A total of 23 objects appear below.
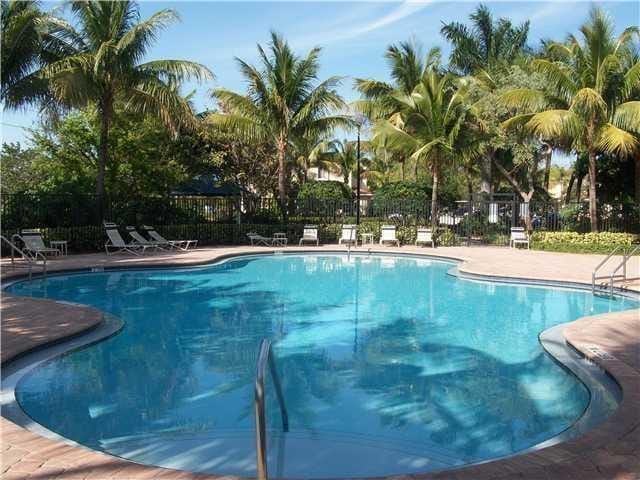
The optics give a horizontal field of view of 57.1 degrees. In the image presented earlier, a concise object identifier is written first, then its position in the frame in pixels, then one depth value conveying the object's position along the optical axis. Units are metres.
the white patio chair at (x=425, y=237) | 21.67
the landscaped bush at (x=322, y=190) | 27.36
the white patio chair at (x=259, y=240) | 21.58
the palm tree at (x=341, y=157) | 41.62
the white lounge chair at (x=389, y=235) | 21.95
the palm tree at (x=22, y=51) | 15.22
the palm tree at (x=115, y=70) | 16.81
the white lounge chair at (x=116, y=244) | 17.64
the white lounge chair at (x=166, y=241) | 18.97
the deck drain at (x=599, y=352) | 6.42
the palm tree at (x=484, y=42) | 27.92
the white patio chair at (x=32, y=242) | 14.49
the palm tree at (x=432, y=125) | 21.89
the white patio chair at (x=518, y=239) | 21.09
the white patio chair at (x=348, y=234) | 21.07
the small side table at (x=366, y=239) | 22.67
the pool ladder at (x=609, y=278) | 11.12
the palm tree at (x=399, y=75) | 25.89
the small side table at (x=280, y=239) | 21.85
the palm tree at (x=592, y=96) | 18.09
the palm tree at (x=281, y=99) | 21.44
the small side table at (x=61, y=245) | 16.83
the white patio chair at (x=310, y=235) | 22.05
